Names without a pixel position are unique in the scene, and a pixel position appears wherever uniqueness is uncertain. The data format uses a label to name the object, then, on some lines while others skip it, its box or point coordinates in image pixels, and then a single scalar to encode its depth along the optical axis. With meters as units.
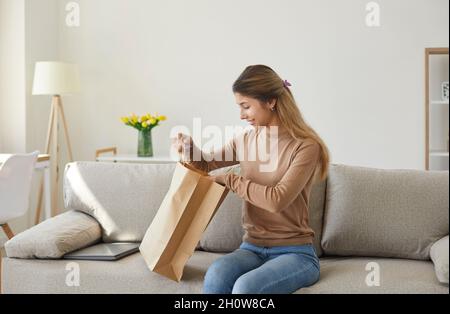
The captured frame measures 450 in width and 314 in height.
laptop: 2.32
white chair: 3.45
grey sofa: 2.15
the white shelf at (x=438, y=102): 4.57
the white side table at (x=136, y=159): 4.51
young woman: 2.03
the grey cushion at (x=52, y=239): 2.32
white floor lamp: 4.50
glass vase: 4.62
